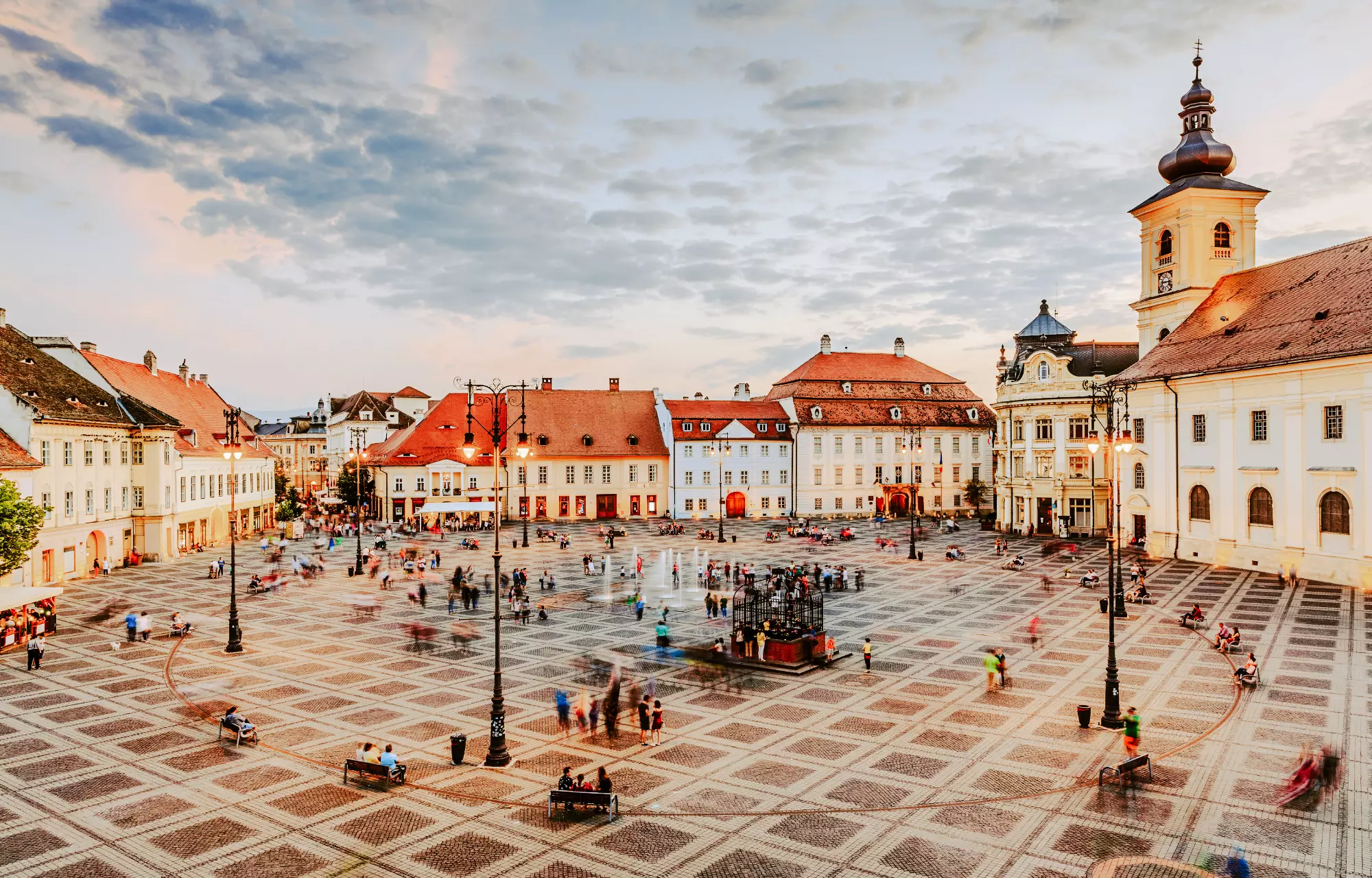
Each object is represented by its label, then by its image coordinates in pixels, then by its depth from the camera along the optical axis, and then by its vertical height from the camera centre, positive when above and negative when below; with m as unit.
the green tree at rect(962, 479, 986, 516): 79.50 -4.11
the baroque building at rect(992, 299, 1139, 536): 62.25 +1.22
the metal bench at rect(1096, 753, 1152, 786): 16.25 -6.38
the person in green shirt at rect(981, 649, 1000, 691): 22.81 -6.02
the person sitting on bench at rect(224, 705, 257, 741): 18.94 -6.22
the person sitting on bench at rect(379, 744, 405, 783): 16.61 -6.25
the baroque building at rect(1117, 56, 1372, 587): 38.19 +3.08
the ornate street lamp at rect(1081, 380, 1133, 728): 20.09 -5.02
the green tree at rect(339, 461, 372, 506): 84.88 -3.16
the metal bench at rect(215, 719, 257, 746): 18.91 -6.36
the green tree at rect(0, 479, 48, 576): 30.99 -2.66
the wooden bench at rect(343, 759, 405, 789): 16.64 -6.38
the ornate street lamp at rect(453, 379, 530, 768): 17.77 -5.96
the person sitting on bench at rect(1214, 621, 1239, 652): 26.59 -6.15
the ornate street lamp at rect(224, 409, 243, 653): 26.66 -4.53
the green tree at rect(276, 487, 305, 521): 78.56 -5.34
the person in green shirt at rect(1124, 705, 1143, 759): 17.69 -6.13
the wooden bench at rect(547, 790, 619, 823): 15.08 -6.36
